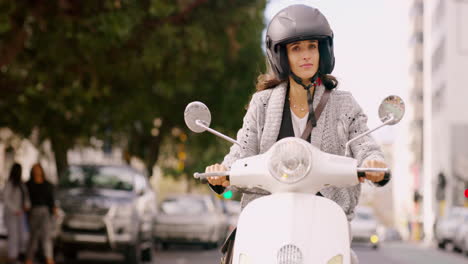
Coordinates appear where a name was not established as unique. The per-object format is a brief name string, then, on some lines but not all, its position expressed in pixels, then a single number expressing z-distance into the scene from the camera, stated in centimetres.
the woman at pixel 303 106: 387
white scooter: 331
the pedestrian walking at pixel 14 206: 1517
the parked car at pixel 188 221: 2536
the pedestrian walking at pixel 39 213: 1513
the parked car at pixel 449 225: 3378
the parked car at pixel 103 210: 1625
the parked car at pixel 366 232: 2900
